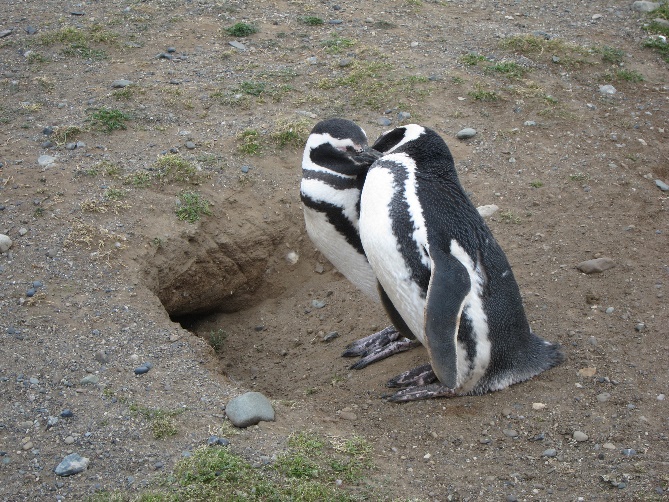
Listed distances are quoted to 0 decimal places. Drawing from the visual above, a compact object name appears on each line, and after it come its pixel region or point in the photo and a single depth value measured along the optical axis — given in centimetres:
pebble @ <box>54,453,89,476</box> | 267
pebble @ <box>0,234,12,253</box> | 375
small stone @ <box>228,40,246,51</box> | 581
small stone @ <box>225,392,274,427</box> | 296
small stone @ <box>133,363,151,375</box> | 321
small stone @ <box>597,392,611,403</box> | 322
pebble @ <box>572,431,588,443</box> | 299
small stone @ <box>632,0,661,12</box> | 673
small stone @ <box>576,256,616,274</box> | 404
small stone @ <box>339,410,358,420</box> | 321
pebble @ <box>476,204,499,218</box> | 441
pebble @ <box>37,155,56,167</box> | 436
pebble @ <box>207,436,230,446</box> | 280
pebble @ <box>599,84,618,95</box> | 560
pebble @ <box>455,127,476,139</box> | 499
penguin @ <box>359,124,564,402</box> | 312
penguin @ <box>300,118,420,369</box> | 366
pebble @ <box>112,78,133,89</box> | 517
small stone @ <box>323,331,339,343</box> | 414
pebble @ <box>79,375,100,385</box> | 310
